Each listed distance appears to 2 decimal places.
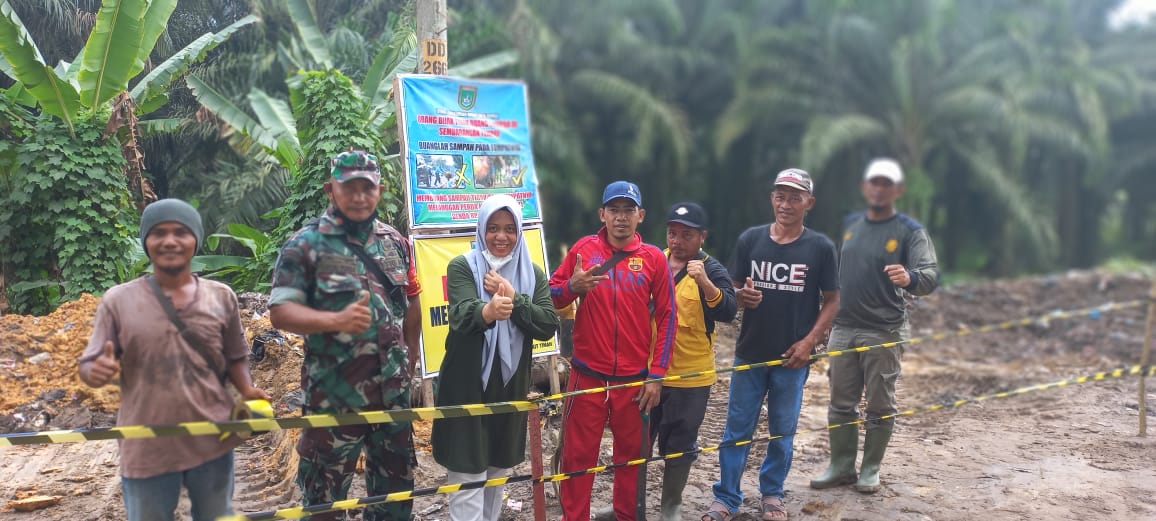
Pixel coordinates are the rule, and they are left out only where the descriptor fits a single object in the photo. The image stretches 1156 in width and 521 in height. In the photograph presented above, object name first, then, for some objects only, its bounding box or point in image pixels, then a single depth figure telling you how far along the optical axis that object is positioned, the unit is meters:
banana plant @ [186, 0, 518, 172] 8.23
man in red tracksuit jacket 4.02
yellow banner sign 5.63
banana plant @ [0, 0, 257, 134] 7.17
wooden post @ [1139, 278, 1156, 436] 6.24
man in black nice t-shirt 4.44
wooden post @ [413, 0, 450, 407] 6.41
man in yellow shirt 4.22
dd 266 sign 6.41
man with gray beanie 2.84
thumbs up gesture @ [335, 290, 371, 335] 3.08
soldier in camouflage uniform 3.14
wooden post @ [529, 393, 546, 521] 3.70
